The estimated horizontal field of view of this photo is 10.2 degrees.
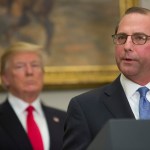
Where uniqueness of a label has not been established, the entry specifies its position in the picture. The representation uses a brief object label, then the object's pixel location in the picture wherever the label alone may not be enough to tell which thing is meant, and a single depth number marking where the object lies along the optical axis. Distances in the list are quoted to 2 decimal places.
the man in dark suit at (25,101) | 5.47
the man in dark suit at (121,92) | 3.65
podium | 2.68
